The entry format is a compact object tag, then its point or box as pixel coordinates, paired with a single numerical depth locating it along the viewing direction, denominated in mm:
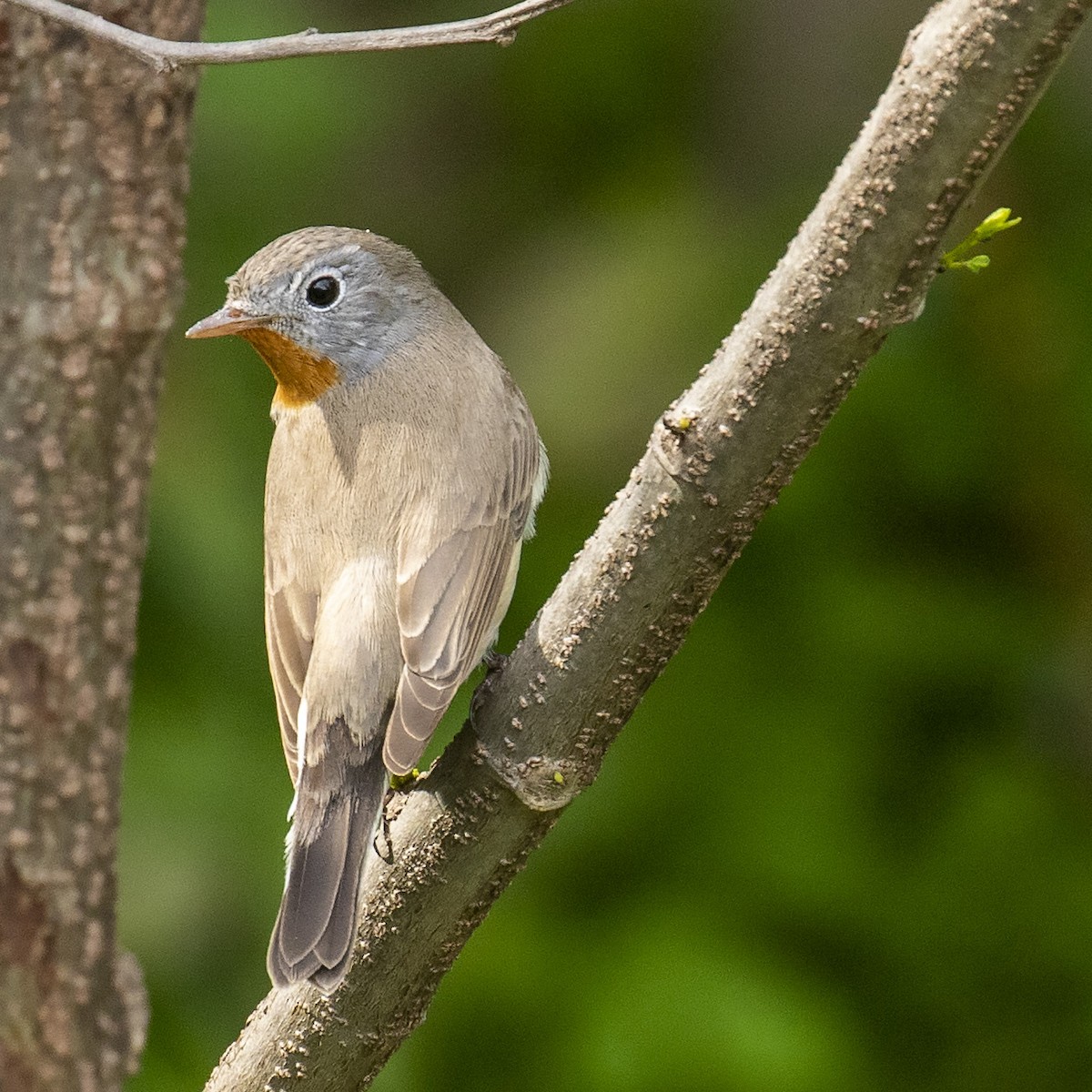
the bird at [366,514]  5781
